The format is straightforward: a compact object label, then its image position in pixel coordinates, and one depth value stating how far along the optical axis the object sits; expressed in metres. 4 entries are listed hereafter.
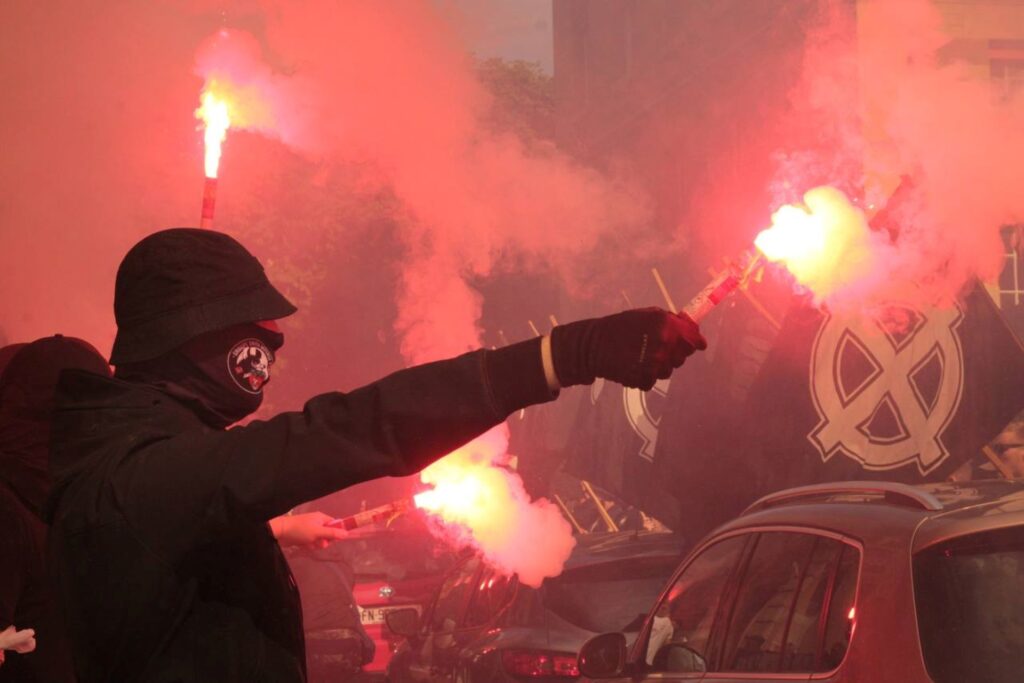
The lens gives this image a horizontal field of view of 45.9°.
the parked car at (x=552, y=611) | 6.02
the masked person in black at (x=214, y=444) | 1.93
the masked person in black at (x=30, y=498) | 3.40
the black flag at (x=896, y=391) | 7.26
